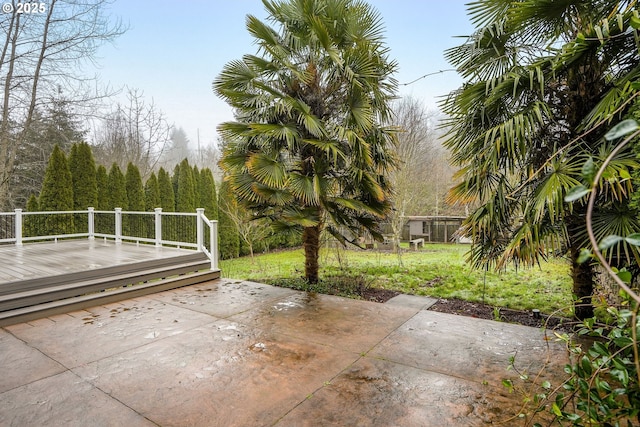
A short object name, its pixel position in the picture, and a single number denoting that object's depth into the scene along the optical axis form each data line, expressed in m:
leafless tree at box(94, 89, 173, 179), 13.71
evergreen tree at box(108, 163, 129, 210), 9.60
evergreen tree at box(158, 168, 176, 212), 10.77
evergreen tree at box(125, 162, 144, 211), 10.04
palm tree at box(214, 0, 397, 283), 5.02
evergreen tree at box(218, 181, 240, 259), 11.73
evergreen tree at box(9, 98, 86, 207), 10.35
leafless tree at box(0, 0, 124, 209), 9.45
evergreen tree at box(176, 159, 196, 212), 11.27
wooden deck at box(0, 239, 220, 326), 4.17
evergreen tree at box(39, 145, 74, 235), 8.52
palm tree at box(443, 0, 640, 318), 3.09
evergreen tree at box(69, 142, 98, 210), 8.93
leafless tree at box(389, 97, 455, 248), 9.00
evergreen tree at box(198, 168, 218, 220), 11.78
